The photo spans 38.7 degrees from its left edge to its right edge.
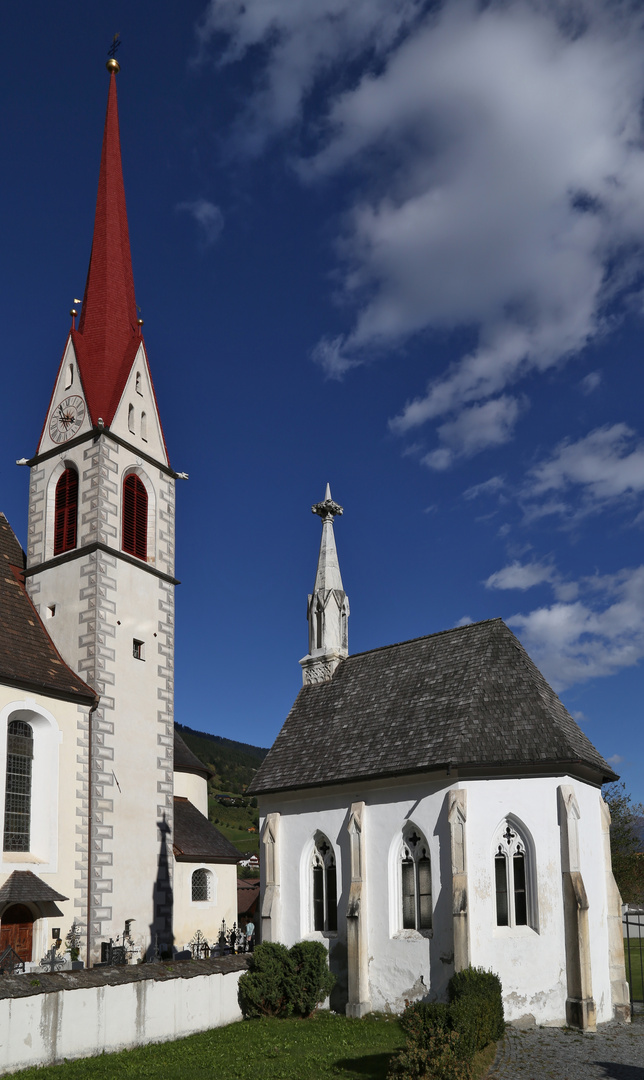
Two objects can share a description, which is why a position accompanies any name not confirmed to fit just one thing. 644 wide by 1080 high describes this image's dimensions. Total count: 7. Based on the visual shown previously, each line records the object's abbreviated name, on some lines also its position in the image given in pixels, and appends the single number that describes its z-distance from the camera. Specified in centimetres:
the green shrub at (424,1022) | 1461
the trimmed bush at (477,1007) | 1574
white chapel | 2138
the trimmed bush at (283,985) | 2248
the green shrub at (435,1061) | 1353
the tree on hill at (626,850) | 4291
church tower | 2709
